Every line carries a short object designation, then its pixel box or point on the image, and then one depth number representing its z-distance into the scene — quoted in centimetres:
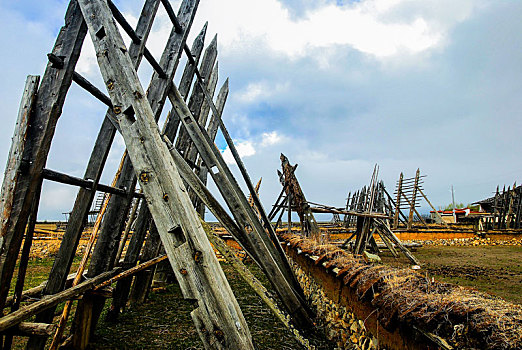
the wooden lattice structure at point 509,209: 1650
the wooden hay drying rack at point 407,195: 1717
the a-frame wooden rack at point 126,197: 147
